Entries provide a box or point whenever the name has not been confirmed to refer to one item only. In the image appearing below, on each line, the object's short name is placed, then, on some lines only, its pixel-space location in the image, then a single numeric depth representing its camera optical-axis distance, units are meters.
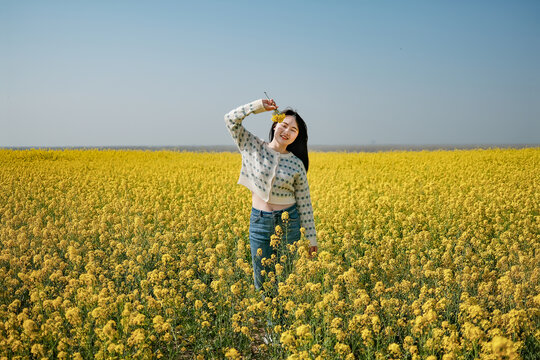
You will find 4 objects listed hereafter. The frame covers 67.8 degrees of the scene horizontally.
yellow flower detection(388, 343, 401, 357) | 2.52
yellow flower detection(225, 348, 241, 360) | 2.45
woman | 3.51
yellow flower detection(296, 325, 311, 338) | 2.42
